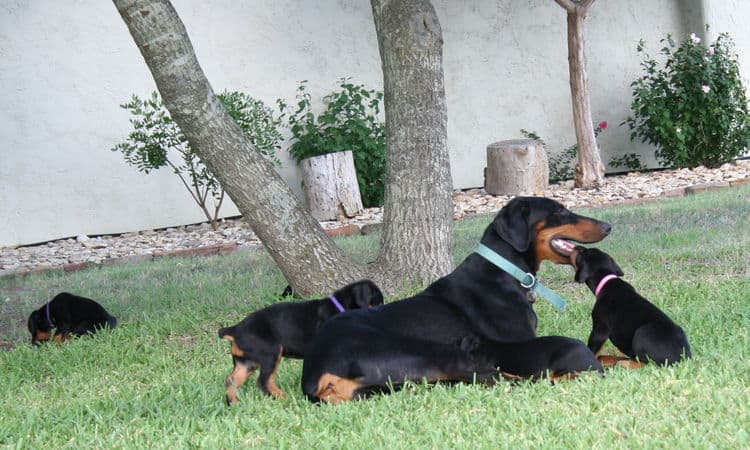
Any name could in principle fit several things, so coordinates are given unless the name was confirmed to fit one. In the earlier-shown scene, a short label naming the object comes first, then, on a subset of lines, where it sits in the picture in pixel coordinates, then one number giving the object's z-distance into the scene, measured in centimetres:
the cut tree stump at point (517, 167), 1284
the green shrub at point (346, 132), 1277
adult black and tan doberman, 421
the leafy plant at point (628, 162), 1468
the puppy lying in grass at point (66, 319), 651
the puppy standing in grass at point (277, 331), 462
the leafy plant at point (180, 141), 1135
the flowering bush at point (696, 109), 1366
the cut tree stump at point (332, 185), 1220
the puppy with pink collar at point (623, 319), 435
